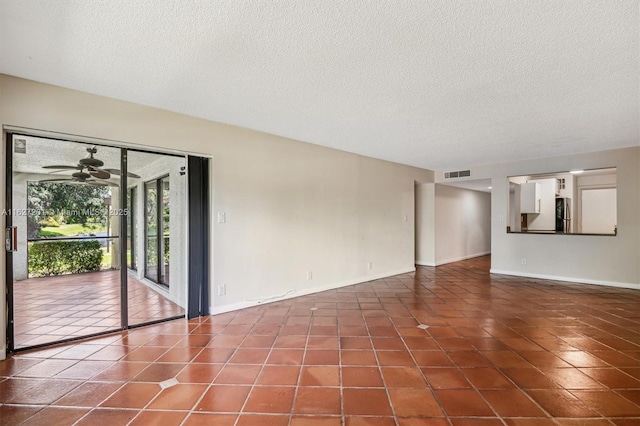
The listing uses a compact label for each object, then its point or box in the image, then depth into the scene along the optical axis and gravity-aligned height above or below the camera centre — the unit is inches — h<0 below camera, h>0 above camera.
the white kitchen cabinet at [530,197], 262.1 +11.3
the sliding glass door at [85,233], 104.0 -9.4
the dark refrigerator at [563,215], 269.2 -5.5
